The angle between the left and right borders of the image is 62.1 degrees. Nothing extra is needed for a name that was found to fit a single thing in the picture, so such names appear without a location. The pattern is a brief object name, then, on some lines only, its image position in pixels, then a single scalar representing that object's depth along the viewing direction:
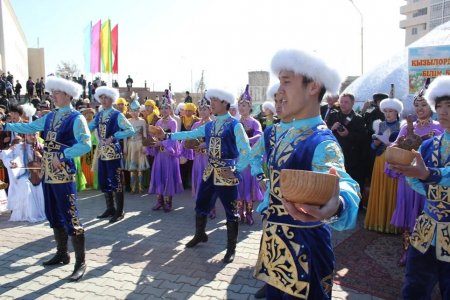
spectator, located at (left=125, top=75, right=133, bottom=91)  26.32
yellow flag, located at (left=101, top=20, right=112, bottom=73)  22.00
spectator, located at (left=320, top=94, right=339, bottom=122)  7.05
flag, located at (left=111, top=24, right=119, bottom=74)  22.28
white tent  12.03
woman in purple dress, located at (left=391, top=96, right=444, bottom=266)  4.35
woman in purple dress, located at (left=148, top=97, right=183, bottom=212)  7.54
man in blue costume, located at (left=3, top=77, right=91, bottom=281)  4.36
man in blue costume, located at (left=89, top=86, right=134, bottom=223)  6.61
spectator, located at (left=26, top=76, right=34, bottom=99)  25.12
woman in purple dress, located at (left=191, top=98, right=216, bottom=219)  6.74
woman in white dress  6.81
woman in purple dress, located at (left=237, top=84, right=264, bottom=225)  6.67
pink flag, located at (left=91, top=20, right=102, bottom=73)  21.66
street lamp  22.09
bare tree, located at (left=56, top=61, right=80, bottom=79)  50.83
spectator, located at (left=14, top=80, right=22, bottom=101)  26.05
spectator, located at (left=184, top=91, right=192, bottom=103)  17.34
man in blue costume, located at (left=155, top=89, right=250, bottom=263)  4.93
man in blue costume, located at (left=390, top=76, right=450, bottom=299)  2.75
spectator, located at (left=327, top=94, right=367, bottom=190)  6.74
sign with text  7.82
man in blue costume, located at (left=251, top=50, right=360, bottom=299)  2.13
